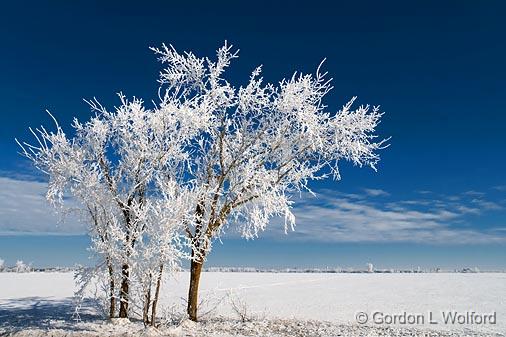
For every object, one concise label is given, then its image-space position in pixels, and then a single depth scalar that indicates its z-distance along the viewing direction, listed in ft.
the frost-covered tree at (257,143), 57.31
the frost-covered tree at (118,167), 51.01
